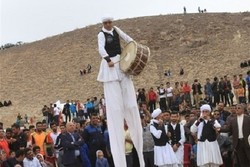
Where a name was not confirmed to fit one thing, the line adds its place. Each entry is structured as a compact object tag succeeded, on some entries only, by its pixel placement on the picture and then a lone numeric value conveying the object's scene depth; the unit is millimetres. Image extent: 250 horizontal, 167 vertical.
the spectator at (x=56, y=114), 31750
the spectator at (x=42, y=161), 14508
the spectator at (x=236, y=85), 27612
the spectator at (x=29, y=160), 14055
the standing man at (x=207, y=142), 13930
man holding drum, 10398
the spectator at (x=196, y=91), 30781
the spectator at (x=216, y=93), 29328
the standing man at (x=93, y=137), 15648
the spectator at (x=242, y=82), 28034
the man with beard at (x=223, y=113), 17606
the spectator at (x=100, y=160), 15053
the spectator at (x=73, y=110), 33544
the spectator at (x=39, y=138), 15852
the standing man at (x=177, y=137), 15133
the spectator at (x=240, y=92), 27562
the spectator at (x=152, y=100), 30509
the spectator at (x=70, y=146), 14859
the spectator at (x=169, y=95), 30719
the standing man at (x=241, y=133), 14383
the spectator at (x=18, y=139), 15586
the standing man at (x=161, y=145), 14023
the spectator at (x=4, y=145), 14570
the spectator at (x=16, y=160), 14047
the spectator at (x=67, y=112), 33547
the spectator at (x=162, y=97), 30334
